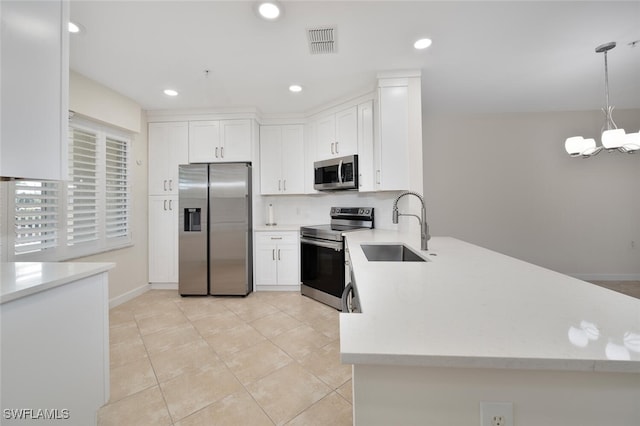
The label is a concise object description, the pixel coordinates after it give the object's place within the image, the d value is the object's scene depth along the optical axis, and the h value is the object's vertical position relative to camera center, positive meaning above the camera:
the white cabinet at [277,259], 3.36 -0.62
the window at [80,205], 2.08 +0.13
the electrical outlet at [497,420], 0.55 -0.48
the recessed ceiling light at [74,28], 1.76 +1.42
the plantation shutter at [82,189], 2.49 +0.31
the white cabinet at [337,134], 3.00 +1.07
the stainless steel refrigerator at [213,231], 3.20 -0.21
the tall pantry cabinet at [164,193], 3.42 +0.33
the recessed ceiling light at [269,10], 1.60 +1.42
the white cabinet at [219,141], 3.39 +1.07
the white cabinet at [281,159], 3.59 +0.84
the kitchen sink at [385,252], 1.97 -0.31
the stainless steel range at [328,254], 2.78 -0.49
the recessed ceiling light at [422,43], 2.00 +1.46
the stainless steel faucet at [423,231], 1.69 -0.12
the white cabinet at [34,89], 0.94 +0.55
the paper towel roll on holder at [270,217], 3.80 -0.03
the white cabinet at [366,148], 2.83 +0.80
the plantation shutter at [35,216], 2.02 +0.01
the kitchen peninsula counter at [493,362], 0.51 -0.31
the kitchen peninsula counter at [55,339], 0.95 -0.56
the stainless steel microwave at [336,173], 2.94 +0.54
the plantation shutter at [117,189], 2.93 +0.35
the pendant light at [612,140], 2.13 +0.67
